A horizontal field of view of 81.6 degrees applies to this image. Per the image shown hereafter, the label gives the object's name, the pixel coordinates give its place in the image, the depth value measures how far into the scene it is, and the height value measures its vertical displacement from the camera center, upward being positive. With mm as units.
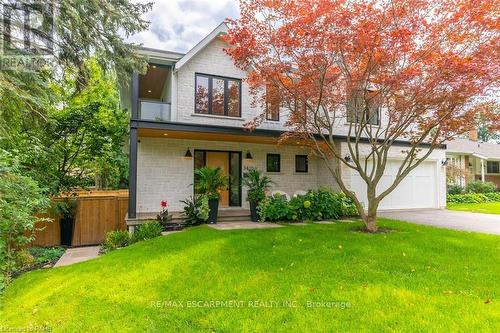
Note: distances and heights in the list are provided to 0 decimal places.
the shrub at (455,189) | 18984 -839
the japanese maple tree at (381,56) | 6488 +2924
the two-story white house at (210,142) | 10289 +1280
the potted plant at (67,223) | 9000 -1575
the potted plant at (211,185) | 9203 -346
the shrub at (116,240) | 7833 -1836
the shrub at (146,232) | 7754 -1582
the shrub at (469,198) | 17406 -1310
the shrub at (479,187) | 19688 -729
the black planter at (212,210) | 9289 -1153
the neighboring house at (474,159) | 21906 +1434
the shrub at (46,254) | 7285 -2193
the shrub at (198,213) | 9125 -1221
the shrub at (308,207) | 9781 -1128
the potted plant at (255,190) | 9867 -534
